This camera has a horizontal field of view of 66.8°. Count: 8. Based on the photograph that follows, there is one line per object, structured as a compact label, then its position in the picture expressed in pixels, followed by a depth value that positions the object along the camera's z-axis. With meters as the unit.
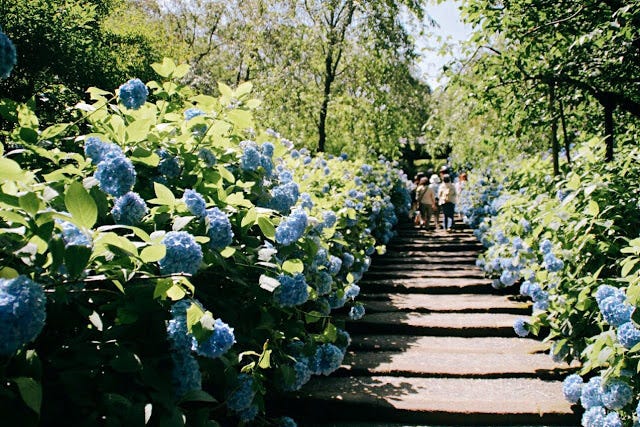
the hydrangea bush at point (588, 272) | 2.35
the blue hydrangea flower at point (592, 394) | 2.52
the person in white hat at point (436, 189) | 11.58
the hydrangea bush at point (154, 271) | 1.13
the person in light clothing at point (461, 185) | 11.99
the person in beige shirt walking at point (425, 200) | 11.41
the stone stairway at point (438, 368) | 3.26
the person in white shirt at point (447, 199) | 10.21
